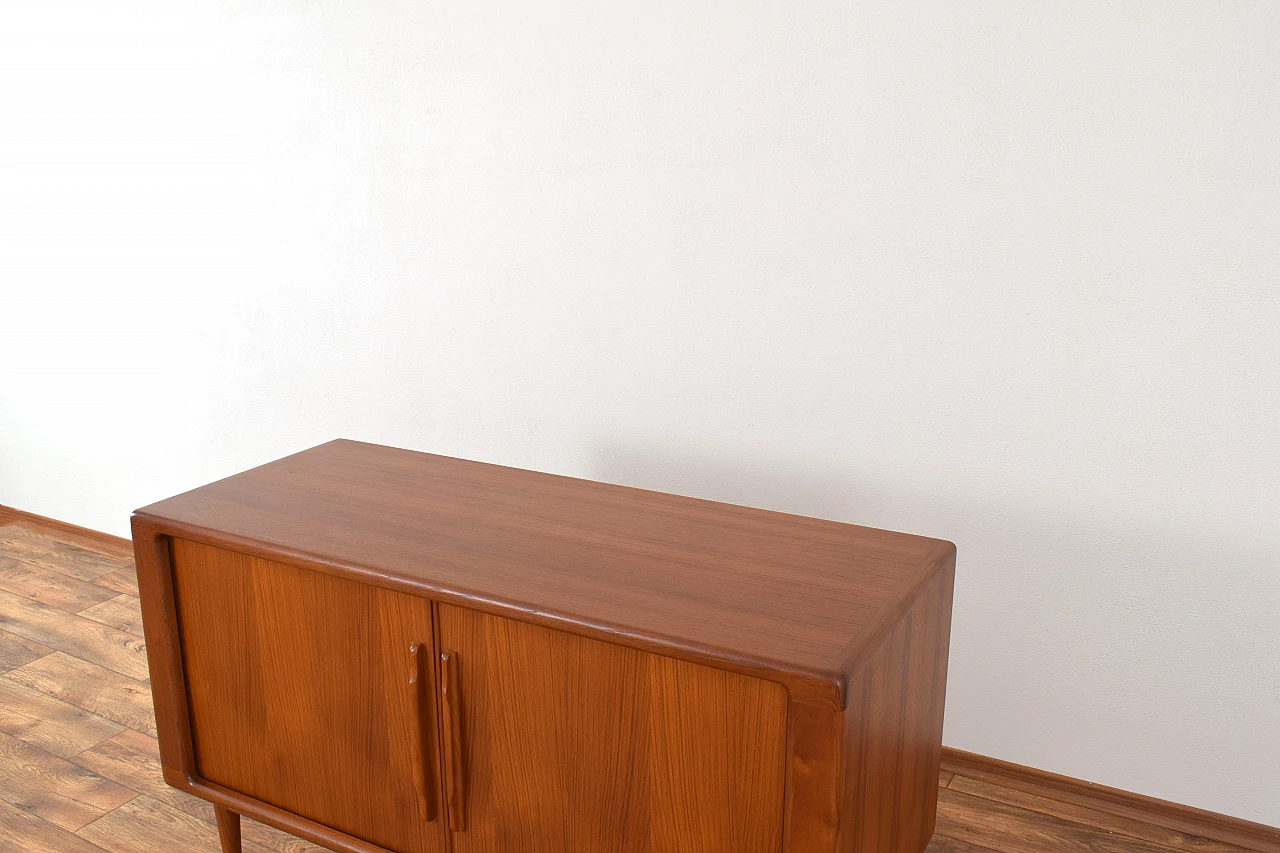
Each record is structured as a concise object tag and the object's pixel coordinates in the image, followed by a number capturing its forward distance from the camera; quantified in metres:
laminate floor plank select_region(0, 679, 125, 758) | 2.24
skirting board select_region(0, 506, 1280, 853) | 1.91
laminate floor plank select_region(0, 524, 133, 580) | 3.11
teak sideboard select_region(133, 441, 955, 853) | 1.29
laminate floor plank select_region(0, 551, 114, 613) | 2.90
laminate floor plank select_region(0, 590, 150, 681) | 2.59
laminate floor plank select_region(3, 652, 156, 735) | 2.35
